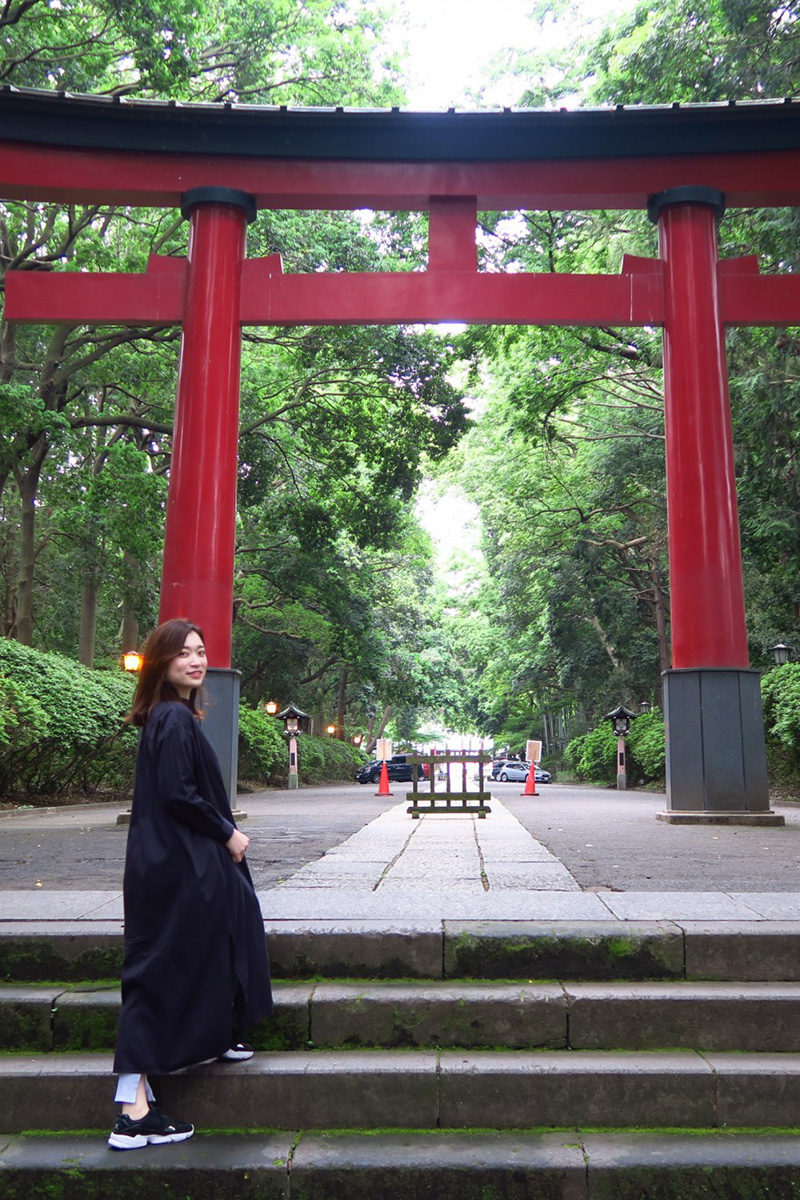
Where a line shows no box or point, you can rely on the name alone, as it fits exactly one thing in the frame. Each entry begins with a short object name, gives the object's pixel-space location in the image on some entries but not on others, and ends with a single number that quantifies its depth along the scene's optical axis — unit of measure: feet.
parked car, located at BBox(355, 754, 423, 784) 120.88
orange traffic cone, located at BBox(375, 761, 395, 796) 71.53
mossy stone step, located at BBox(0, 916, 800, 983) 12.59
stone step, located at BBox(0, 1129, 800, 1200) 9.66
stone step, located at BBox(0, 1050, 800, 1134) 10.77
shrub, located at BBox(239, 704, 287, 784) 71.26
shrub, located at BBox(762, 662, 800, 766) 46.96
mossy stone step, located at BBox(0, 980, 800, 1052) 11.70
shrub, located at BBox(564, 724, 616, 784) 90.48
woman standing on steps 10.24
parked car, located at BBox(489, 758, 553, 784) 163.02
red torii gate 31.48
